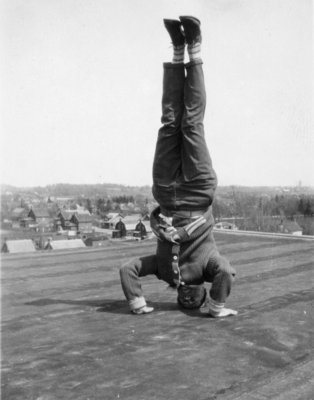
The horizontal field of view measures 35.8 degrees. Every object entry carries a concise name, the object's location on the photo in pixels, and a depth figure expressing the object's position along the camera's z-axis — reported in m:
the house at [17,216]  45.31
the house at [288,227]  33.72
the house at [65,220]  45.38
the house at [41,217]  47.17
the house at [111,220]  45.19
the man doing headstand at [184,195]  3.78
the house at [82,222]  45.19
